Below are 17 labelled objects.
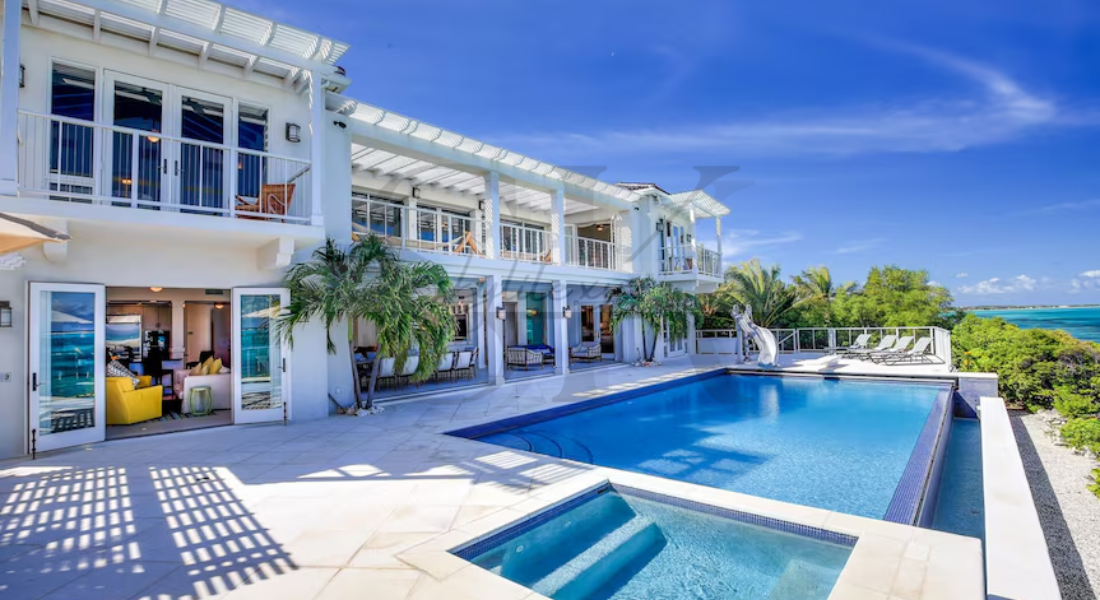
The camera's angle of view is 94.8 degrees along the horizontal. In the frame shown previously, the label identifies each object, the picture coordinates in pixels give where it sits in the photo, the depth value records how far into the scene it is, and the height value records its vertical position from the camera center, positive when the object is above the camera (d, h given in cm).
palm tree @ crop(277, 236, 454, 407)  800 +42
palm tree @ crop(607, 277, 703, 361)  1515 +40
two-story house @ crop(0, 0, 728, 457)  624 +201
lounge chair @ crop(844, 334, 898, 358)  1576 -106
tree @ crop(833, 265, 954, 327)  2044 +44
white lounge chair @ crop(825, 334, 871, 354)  1635 -104
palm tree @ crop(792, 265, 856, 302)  2316 +147
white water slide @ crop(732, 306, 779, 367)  1489 -70
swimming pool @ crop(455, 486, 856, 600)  352 -181
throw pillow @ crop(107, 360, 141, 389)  796 -64
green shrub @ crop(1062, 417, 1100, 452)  703 -180
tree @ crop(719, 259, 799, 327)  2036 +86
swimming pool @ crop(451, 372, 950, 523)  553 -187
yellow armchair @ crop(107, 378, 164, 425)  770 -111
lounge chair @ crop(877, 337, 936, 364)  1499 -133
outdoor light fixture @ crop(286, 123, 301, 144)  837 +322
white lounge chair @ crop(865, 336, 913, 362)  1519 -114
